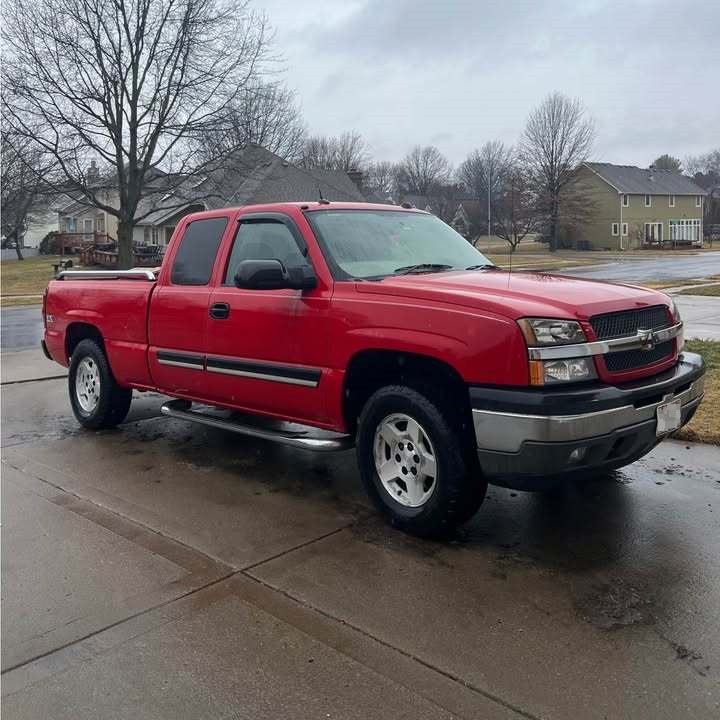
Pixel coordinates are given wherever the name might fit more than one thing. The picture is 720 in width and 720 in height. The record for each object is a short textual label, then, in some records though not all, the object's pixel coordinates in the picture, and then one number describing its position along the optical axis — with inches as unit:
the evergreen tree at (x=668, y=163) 4419.3
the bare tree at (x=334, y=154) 3410.4
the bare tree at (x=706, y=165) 4793.3
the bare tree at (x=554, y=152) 2516.0
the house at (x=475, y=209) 2453.9
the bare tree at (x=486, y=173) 2886.3
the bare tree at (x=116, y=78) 973.8
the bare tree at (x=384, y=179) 3882.9
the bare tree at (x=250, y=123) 1032.2
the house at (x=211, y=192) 1082.7
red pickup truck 153.5
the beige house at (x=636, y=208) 2719.0
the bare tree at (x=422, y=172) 4023.1
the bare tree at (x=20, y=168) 976.3
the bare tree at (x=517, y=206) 1991.9
